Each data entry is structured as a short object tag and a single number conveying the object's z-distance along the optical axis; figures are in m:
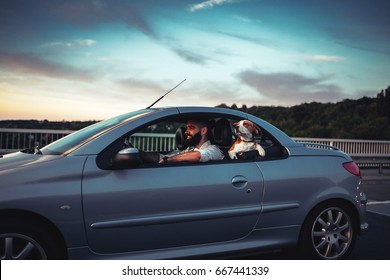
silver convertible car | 3.44
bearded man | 4.28
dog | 4.58
